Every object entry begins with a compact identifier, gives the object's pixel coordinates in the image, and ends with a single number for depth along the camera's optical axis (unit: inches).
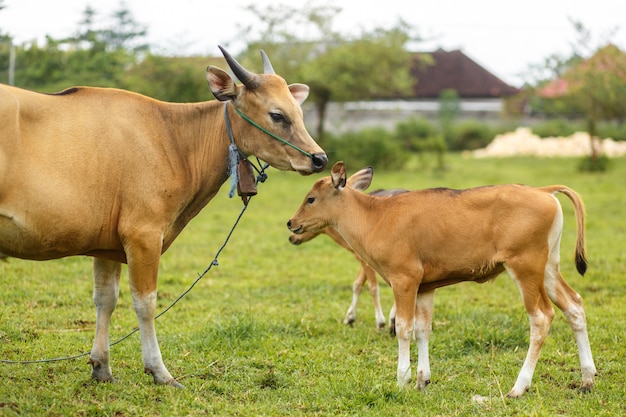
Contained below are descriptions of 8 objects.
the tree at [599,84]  1116.5
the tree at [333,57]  1085.8
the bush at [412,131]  1478.8
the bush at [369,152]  1073.5
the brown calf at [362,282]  345.8
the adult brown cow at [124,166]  220.2
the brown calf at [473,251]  250.5
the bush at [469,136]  1585.9
